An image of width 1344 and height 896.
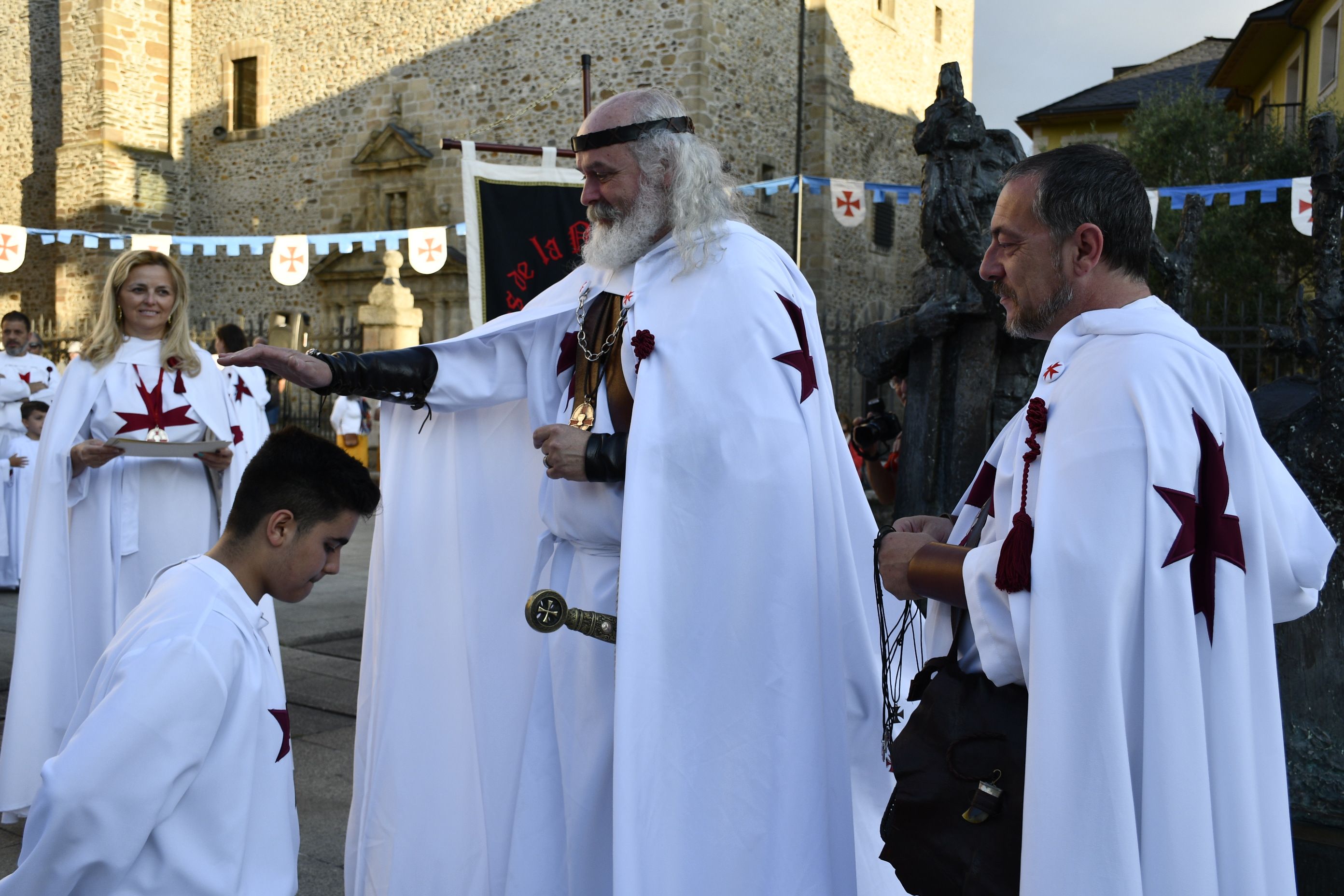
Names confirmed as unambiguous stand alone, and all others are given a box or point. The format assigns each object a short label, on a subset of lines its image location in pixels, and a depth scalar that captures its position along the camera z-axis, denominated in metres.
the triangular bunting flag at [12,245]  13.30
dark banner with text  5.53
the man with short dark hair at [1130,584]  1.72
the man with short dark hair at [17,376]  9.48
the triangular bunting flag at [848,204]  13.27
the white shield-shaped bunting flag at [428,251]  15.36
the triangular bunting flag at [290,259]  14.79
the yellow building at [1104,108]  30.38
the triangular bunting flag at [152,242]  14.04
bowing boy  1.78
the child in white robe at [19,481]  9.20
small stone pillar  16.06
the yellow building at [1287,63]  19.89
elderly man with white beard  2.55
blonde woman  4.15
